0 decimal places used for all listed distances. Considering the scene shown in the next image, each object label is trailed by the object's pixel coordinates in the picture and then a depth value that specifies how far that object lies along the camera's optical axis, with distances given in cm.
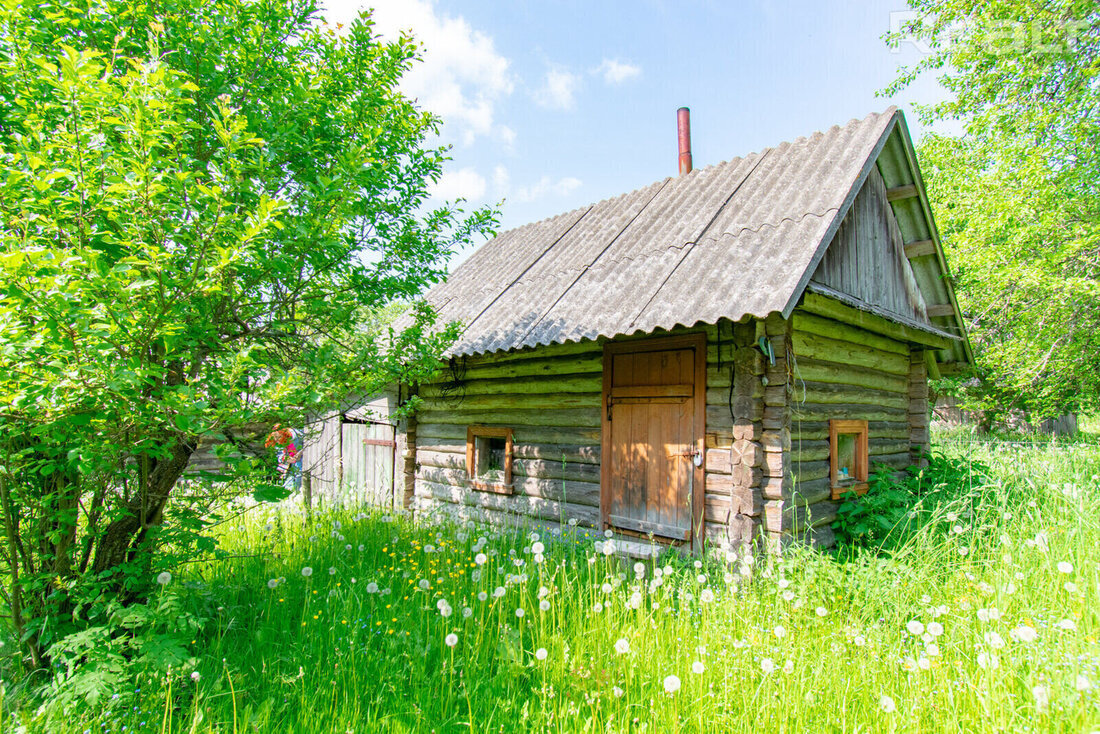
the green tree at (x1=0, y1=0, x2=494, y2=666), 267
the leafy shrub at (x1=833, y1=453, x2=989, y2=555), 569
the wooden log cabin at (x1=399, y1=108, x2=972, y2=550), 523
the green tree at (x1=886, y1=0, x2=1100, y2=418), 1090
